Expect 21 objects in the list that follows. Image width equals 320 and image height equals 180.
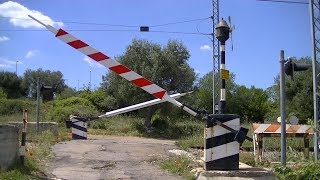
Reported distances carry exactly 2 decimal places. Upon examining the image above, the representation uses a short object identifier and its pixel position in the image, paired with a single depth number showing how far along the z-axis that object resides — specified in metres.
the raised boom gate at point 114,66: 7.69
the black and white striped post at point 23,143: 8.50
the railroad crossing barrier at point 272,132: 12.05
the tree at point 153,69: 32.81
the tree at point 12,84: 71.50
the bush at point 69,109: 31.46
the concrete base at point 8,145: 7.85
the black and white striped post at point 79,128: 18.28
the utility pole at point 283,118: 8.33
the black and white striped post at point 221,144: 7.30
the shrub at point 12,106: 36.93
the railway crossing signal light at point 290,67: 9.45
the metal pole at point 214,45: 30.31
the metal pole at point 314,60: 13.96
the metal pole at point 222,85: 7.73
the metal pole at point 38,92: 19.13
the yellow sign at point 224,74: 7.67
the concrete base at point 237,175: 6.95
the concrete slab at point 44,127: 19.88
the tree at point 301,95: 44.31
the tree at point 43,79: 76.31
